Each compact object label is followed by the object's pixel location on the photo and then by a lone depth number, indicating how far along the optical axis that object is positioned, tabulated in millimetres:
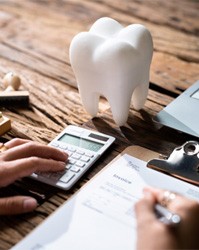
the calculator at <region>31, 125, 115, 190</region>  834
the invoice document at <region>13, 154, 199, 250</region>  710
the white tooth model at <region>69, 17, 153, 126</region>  912
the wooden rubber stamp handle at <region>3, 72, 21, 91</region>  1149
